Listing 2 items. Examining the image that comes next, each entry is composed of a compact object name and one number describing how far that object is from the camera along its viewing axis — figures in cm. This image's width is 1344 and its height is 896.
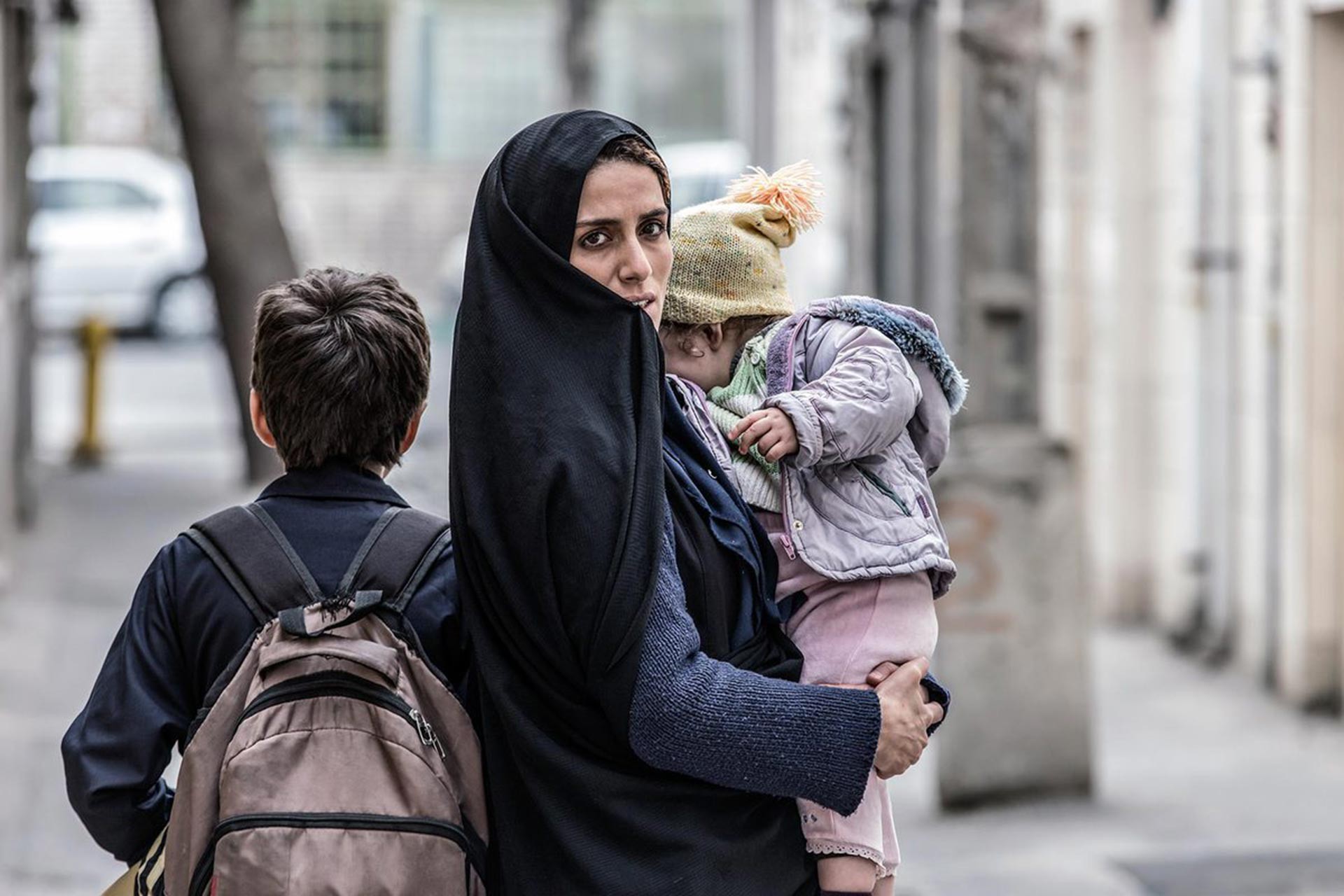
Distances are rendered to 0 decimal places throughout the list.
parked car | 4790
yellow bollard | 2957
